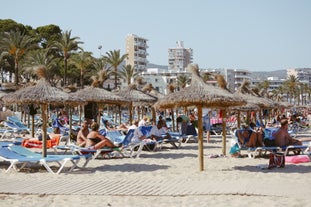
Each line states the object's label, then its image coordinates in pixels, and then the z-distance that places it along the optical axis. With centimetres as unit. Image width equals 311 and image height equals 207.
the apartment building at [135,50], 12350
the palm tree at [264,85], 10026
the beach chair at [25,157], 903
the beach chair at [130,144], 1236
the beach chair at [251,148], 1161
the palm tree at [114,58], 5504
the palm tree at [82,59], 5244
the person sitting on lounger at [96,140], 1077
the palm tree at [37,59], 4346
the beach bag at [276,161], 998
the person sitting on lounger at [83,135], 1112
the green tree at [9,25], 5747
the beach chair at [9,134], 1914
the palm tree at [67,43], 4316
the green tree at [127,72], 6297
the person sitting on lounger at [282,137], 1182
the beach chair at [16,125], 2049
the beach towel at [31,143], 1429
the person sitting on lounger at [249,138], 1200
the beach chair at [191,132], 1757
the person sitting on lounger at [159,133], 1441
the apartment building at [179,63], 19082
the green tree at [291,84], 10004
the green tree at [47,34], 6053
